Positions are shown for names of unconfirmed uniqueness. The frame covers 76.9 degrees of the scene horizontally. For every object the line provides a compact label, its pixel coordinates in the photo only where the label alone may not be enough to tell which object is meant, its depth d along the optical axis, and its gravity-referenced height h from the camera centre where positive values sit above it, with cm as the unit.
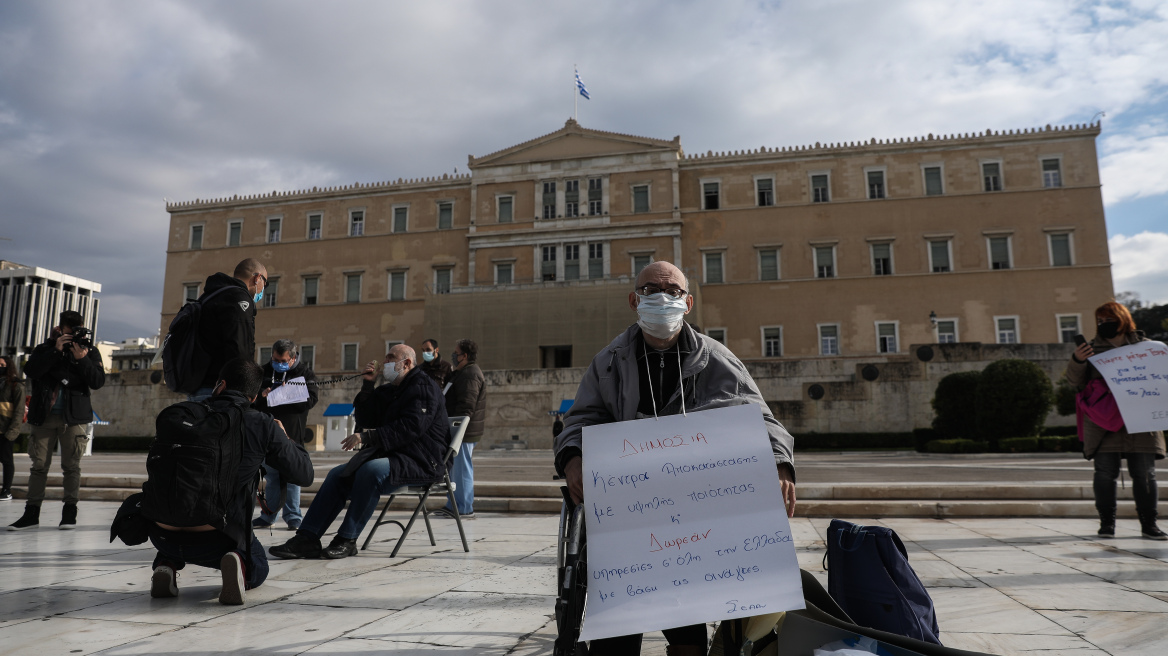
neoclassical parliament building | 3288 +845
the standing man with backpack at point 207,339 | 412 +49
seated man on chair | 476 -23
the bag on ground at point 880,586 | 219 -50
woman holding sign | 518 -12
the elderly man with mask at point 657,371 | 256 +18
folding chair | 496 -43
